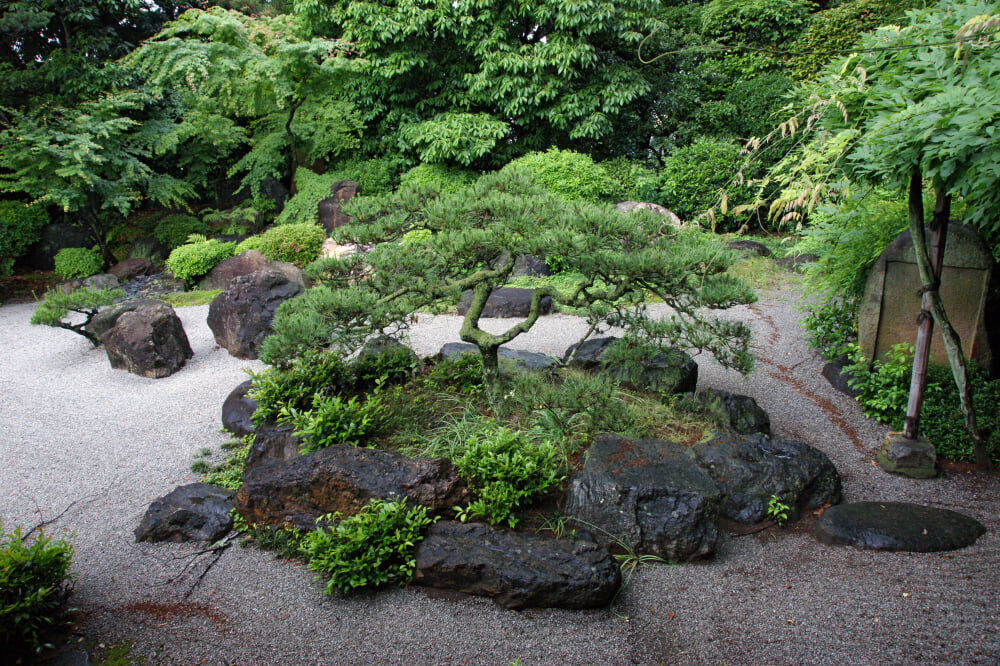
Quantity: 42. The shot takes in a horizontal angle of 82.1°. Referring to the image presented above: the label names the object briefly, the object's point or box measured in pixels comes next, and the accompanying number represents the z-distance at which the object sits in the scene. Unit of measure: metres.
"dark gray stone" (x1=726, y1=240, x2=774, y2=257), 9.64
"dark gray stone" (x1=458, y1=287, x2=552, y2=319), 7.81
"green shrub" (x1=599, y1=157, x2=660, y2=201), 11.66
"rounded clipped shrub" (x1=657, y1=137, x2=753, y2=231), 11.19
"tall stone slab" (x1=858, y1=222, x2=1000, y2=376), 4.45
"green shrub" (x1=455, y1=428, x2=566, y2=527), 3.23
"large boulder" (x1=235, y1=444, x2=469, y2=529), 3.24
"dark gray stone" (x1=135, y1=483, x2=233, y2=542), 3.49
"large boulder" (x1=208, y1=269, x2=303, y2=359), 6.58
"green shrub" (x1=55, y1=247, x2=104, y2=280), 10.73
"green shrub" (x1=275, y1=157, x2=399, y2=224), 12.35
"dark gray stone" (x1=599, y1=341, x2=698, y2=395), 4.62
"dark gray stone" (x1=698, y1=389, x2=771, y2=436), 4.36
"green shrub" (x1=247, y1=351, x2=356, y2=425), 4.10
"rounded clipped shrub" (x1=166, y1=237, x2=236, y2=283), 10.19
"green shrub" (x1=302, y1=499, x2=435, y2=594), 2.86
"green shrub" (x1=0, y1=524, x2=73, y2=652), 2.41
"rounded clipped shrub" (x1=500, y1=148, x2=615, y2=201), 10.52
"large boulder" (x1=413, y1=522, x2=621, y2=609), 2.74
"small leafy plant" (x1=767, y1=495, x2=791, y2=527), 3.37
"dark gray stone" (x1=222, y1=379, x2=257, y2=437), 4.93
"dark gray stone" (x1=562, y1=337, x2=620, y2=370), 5.25
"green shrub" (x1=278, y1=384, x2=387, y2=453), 3.70
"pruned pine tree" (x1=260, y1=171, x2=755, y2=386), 3.66
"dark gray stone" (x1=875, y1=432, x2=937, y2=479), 3.88
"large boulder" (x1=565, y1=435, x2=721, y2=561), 3.11
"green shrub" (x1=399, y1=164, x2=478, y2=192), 12.19
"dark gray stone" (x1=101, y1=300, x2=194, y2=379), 6.29
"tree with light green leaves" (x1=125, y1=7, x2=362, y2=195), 10.79
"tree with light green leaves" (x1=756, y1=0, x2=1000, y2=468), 2.91
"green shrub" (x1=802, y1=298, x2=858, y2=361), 5.47
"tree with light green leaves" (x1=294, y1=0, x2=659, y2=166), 11.43
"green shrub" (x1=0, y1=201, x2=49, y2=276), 10.72
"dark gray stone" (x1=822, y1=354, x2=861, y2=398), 5.08
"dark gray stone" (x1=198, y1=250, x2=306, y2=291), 9.49
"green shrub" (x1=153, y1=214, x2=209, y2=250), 11.58
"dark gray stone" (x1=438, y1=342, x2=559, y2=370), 5.26
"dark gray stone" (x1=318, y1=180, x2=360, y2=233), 11.75
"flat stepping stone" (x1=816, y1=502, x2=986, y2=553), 3.06
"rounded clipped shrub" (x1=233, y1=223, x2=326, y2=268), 10.28
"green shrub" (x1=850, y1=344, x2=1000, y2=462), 4.04
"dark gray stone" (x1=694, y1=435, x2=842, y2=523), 3.45
